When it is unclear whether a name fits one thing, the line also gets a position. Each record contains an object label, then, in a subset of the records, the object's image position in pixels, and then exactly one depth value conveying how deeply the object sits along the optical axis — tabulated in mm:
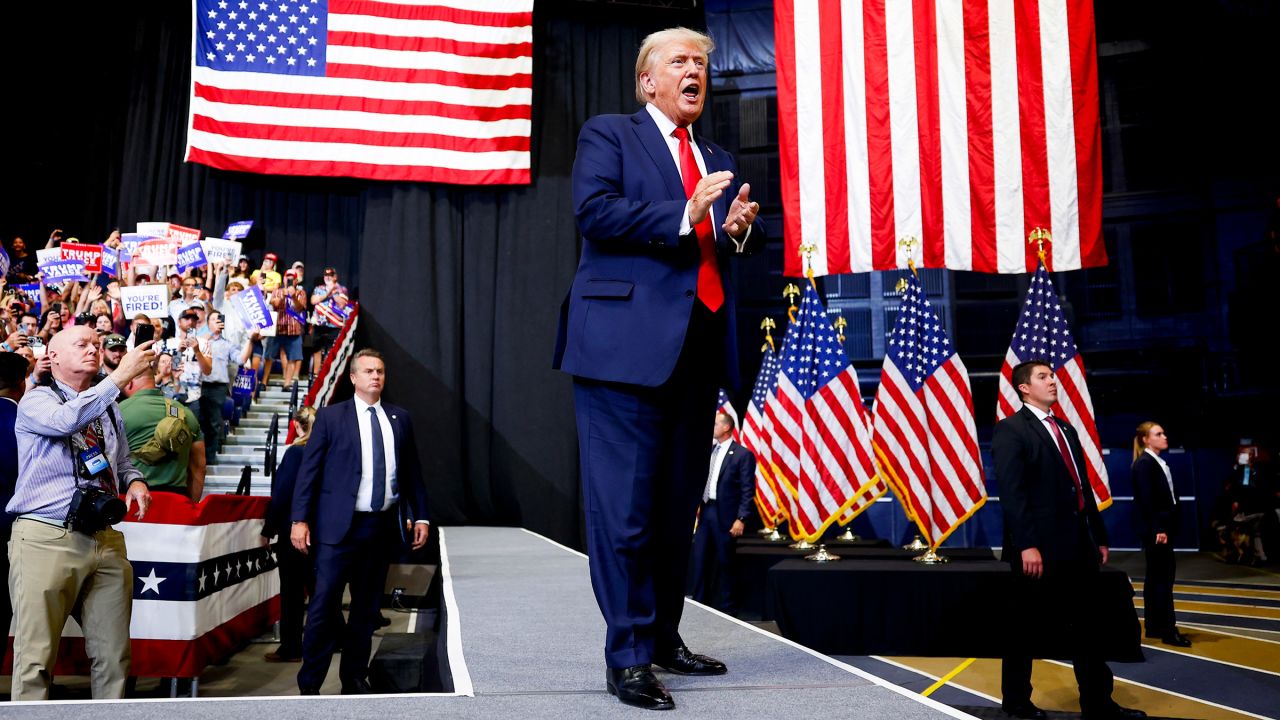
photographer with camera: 3234
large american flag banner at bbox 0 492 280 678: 4410
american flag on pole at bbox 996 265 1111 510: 7137
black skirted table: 5883
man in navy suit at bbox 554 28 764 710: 2004
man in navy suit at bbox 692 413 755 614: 8172
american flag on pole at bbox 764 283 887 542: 7788
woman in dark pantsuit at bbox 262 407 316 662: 5629
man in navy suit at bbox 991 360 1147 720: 4203
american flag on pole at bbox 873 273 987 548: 6949
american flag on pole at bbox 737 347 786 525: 9495
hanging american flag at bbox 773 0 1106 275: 9523
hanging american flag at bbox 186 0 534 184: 10742
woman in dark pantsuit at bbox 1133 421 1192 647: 6363
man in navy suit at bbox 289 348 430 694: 4184
